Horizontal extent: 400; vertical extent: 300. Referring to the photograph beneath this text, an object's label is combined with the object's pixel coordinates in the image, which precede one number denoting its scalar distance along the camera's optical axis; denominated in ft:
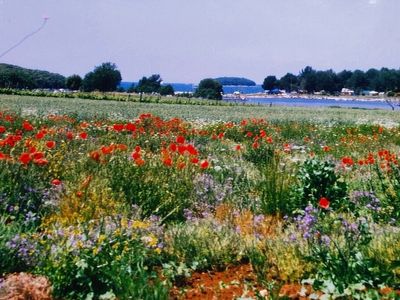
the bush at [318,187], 19.72
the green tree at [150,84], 429.38
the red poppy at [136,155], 18.69
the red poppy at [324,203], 12.82
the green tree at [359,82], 530.68
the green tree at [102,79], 380.39
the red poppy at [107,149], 18.68
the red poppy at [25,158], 15.93
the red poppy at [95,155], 18.13
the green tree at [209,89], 335.67
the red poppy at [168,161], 18.34
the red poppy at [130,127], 26.32
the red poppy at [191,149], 19.52
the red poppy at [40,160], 16.33
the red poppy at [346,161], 20.35
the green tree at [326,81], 564.71
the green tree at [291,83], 654.94
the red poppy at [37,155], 16.88
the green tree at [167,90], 415.44
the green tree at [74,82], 423.64
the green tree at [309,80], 578.33
